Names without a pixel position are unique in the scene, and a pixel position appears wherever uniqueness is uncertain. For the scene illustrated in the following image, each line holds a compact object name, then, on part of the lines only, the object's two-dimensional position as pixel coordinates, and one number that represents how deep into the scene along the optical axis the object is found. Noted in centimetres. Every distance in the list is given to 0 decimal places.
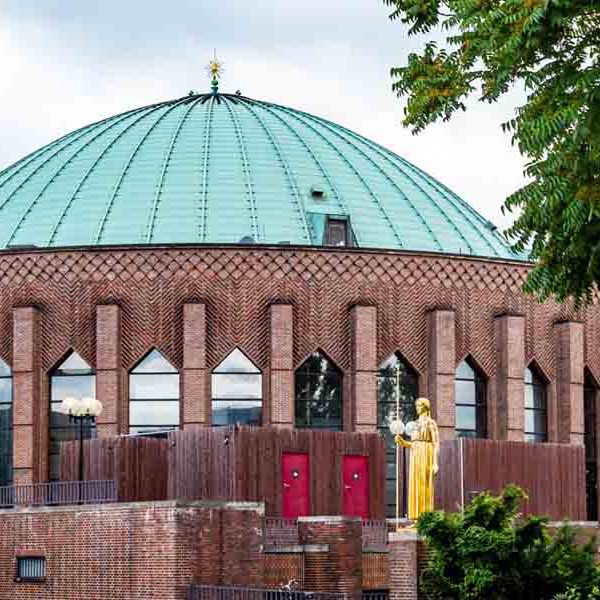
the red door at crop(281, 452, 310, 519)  4803
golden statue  3966
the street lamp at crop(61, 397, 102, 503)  4469
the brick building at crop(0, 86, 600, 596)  5694
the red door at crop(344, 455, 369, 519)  4997
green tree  2417
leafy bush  3284
